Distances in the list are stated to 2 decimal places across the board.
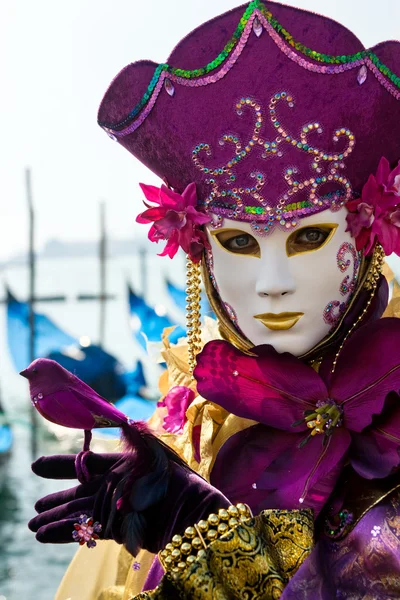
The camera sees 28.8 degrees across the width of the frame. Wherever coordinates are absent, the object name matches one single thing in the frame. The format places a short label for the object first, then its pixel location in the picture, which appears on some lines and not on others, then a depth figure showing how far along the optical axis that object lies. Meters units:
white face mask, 1.53
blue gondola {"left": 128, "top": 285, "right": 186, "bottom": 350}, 6.41
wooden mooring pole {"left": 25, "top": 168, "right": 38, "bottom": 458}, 12.21
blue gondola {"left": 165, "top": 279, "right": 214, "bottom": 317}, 10.53
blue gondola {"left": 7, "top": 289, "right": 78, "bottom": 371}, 11.71
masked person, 1.34
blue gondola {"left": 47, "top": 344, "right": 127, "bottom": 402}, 8.08
